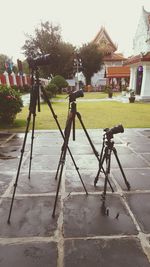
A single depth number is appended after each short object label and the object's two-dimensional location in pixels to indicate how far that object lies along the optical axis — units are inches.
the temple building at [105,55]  1898.4
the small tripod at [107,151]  120.7
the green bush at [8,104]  351.3
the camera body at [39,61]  116.1
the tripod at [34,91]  117.9
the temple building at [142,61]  787.4
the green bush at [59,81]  1213.1
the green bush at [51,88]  911.0
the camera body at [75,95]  120.0
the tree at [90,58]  1710.1
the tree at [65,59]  1622.8
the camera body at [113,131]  121.7
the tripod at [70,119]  117.0
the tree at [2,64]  1331.9
